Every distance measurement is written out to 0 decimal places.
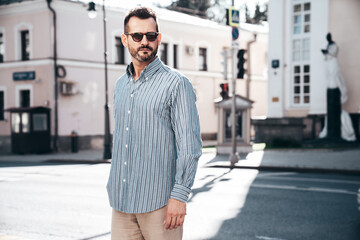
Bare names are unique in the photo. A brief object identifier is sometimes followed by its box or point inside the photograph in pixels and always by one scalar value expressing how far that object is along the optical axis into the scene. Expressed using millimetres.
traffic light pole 15184
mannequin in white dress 20953
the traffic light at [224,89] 18109
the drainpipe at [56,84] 24625
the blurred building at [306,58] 22141
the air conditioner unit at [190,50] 31312
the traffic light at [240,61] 15461
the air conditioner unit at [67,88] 25000
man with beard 2738
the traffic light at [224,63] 16106
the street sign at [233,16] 15476
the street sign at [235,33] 15570
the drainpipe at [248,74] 35750
